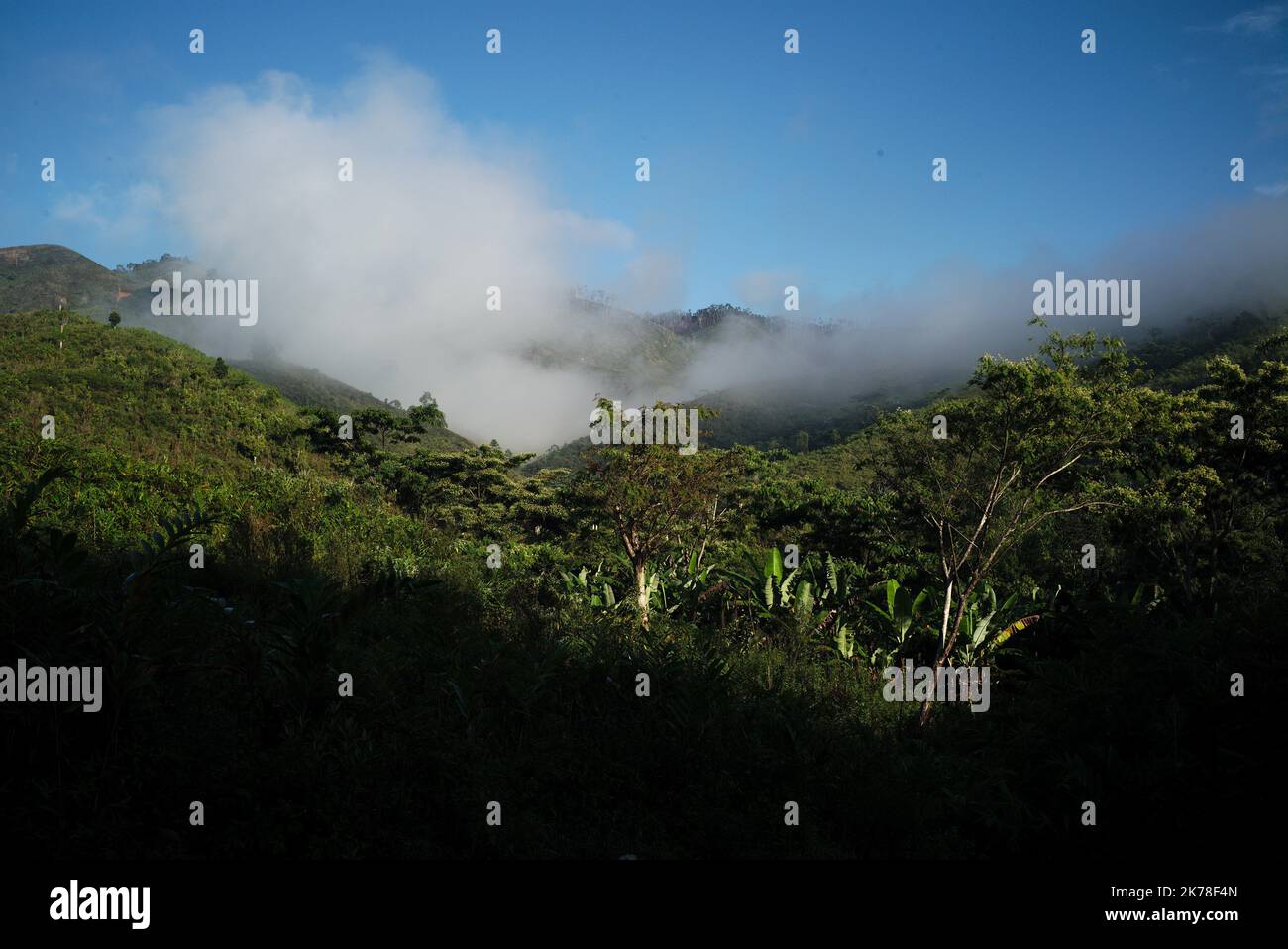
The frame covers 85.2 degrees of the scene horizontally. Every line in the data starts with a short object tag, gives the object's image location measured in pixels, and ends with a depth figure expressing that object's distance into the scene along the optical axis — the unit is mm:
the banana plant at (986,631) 10891
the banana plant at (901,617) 10891
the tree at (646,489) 11617
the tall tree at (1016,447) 9148
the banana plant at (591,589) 11203
